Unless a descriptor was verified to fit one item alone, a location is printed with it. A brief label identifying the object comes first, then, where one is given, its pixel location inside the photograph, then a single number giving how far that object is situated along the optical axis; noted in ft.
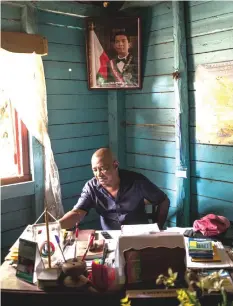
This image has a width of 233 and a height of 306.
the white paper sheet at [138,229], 5.44
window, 7.44
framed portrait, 8.15
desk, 4.10
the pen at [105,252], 4.78
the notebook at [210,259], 4.63
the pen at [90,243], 4.78
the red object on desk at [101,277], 4.15
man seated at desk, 6.89
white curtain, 7.13
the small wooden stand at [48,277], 4.15
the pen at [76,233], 5.52
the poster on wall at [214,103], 7.01
